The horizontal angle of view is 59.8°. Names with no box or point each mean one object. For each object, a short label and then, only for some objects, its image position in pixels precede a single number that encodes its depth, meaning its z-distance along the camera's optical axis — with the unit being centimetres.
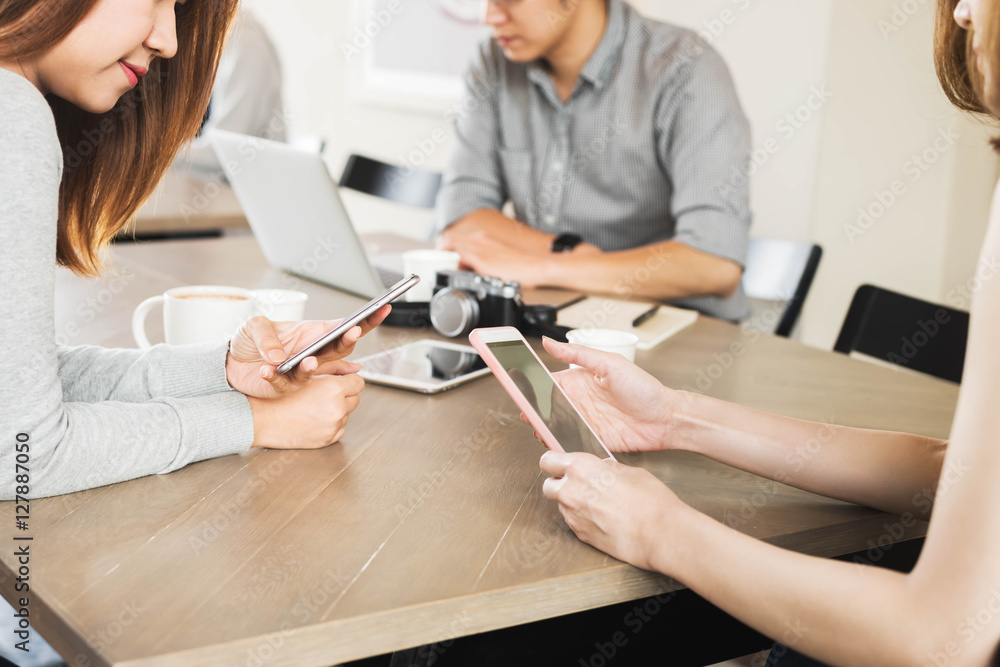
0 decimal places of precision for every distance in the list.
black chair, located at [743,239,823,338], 176
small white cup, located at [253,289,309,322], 116
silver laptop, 140
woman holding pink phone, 58
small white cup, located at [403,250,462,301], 149
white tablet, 107
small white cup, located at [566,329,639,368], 106
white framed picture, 390
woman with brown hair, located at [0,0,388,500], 72
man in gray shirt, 167
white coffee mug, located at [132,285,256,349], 108
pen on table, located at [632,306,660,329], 139
